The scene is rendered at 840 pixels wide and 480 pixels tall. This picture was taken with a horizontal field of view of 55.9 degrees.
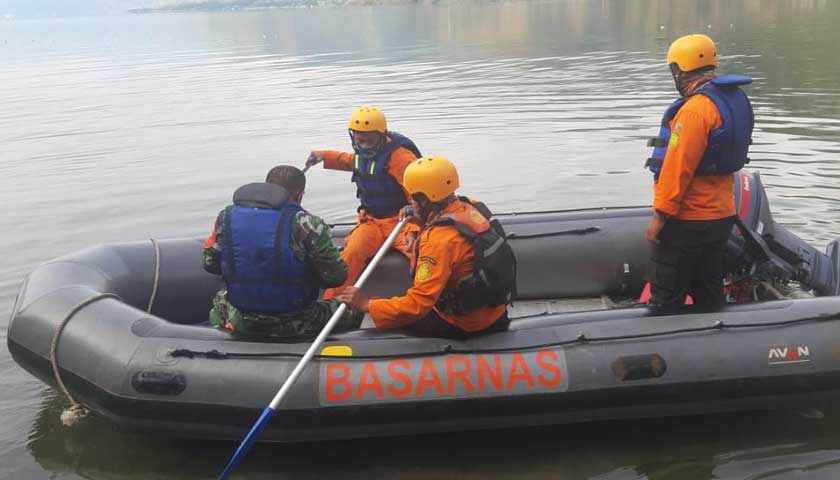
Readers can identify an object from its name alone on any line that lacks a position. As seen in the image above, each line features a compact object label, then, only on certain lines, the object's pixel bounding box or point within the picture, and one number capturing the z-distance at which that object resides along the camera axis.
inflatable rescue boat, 4.12
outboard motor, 5.09
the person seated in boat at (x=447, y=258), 3.95
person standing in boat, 4.02
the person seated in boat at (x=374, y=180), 5.45
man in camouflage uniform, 4.03
